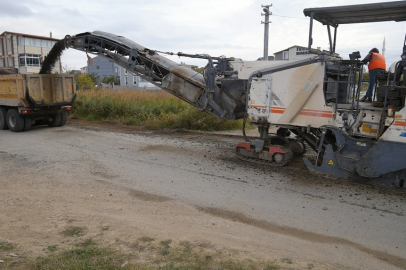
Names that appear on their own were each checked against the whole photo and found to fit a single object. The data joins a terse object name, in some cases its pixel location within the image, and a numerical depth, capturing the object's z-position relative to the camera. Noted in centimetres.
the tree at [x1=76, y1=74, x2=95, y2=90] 2630
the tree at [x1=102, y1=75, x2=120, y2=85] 5627
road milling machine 653
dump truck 1296
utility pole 2764
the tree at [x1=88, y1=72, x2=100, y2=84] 4817
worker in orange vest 753
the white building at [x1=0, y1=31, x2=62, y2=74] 4447
